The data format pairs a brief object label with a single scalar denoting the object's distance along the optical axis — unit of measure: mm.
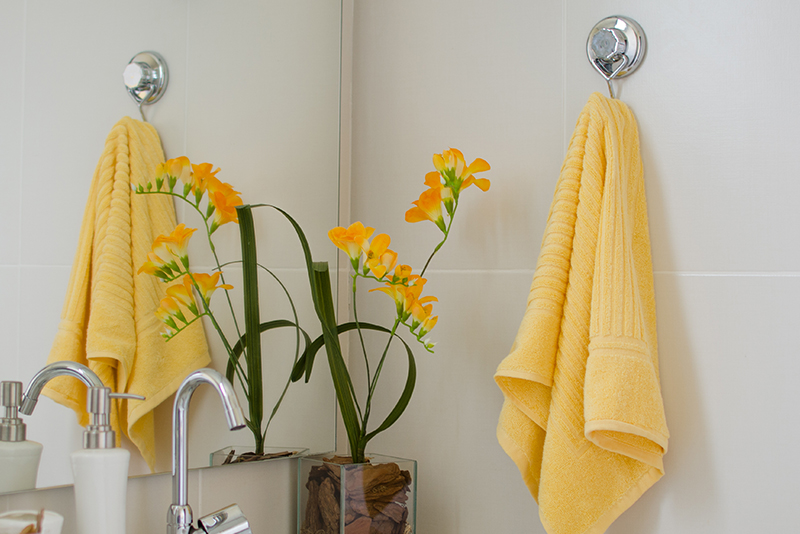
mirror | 823
